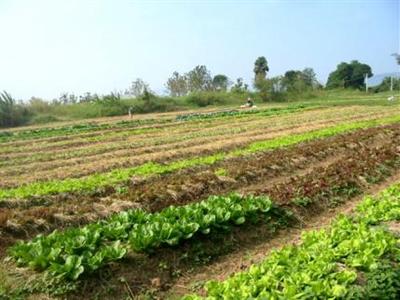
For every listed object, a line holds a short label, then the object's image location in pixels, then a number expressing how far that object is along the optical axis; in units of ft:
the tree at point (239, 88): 193.73
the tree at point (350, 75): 263.90
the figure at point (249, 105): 140.78
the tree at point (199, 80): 224.94
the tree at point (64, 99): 181.77
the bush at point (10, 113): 128.47
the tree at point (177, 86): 223.51
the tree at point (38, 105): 146.61
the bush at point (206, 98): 175.52
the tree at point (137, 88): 190.90
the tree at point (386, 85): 249.41
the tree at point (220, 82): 232.39
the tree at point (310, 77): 237.92
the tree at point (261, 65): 248.11
